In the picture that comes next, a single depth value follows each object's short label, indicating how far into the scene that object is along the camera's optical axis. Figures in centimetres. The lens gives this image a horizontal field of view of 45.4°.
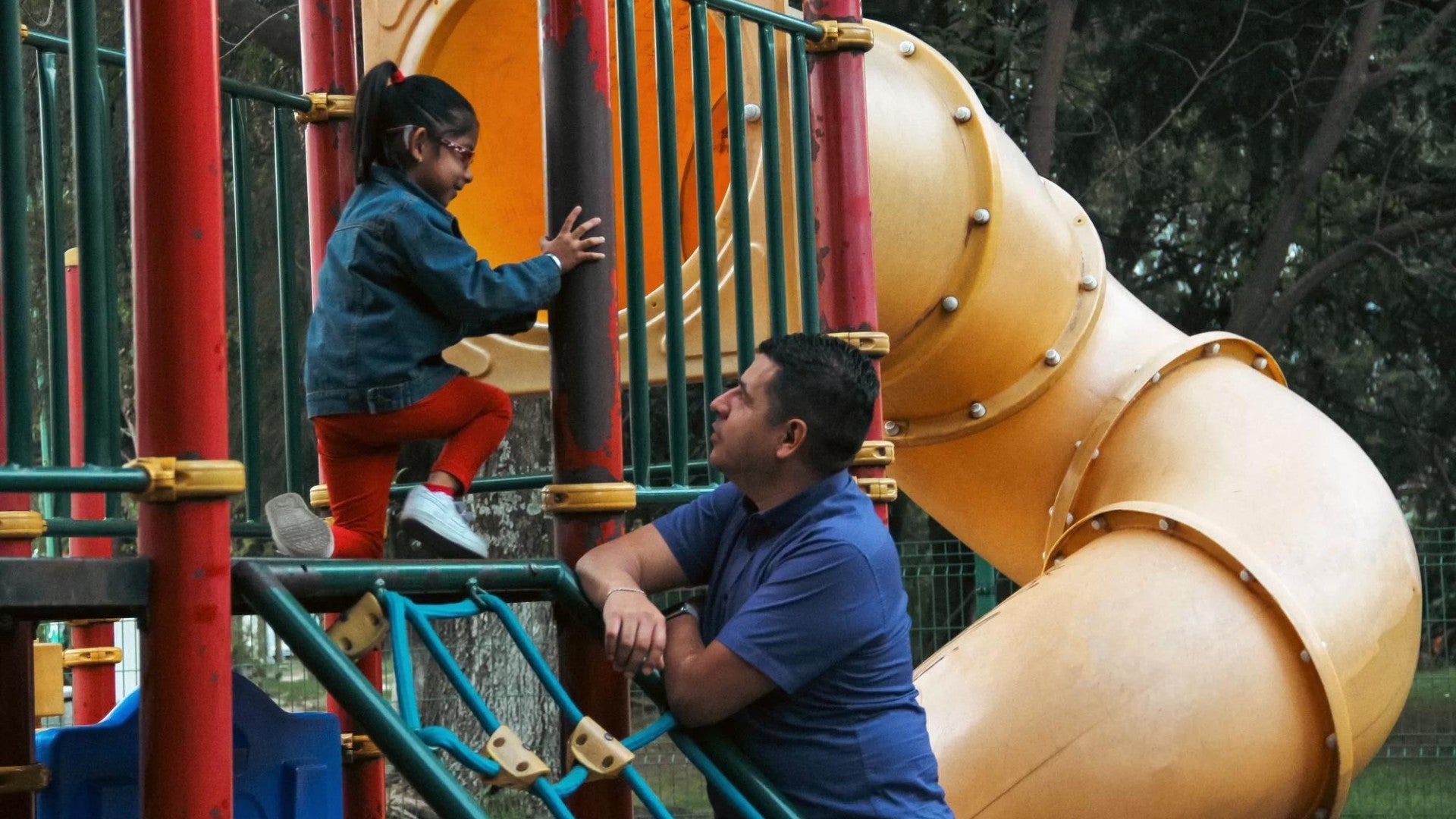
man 274
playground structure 344
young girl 319
